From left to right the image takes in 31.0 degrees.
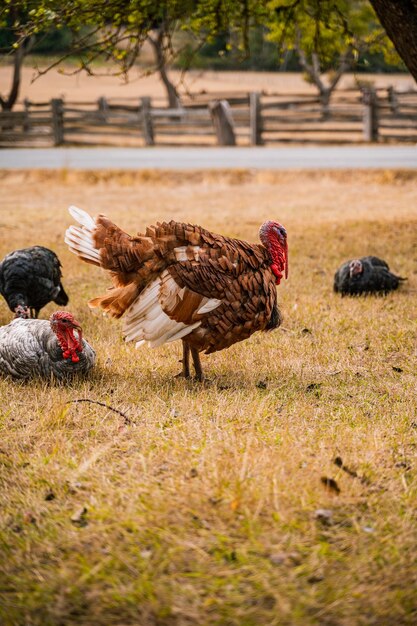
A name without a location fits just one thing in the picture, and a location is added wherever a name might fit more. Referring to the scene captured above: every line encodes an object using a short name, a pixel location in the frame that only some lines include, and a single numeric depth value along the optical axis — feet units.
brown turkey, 16.24
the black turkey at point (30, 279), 21.03
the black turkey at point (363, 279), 26.43
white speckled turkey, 16.78
